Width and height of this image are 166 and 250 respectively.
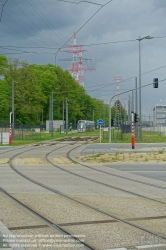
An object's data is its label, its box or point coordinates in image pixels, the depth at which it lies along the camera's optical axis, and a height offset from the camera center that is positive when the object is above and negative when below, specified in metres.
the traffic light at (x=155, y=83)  43.75 +3.71
